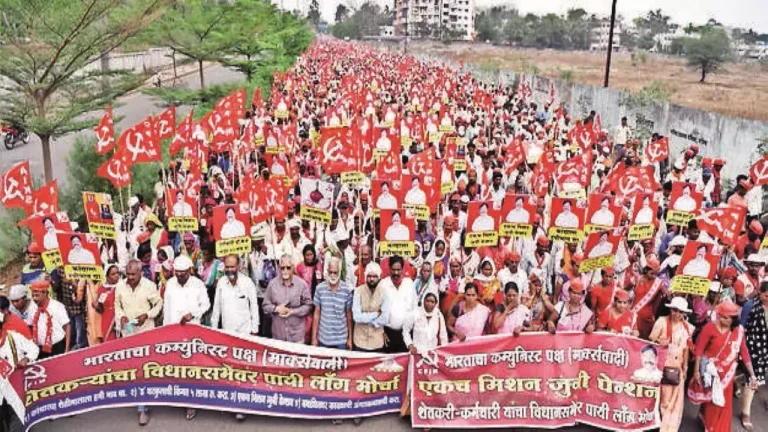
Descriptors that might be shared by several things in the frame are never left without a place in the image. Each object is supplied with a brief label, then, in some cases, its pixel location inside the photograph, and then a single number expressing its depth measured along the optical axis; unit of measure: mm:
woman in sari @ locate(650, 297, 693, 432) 5734
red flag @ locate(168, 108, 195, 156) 10823
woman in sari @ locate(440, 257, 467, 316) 6465
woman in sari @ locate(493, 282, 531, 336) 6051
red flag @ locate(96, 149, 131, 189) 8156
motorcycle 20125
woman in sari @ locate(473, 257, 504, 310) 6402
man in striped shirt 6090
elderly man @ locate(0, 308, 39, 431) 5430
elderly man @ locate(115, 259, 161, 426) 6059
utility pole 23086
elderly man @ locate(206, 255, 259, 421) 6129
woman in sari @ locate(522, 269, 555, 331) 6195
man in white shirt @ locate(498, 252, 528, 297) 6656
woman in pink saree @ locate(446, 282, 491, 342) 6008
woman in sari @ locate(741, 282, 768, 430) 6145
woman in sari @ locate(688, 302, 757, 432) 5672
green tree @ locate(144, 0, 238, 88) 19203
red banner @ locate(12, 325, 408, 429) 5766
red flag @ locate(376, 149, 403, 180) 10234
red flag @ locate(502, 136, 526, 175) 11039
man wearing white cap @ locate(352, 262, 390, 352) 6039
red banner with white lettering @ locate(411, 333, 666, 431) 5773
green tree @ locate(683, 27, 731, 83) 46688
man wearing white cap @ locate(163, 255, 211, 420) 5957
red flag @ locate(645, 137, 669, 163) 12273
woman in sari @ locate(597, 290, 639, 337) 5902
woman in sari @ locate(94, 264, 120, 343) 6168
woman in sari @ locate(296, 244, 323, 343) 6980
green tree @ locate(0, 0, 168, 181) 10461
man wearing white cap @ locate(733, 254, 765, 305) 6492
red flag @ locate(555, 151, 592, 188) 9633
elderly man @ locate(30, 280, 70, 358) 5716
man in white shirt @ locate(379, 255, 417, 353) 6066
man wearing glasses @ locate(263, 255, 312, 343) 6125
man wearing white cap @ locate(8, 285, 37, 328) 5629
